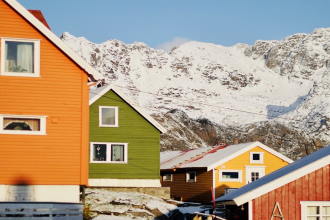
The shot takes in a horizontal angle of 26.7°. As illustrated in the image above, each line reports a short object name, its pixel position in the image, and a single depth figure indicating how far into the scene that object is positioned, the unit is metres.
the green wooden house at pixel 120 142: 45.41
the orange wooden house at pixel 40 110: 27.73
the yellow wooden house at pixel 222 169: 50.34
